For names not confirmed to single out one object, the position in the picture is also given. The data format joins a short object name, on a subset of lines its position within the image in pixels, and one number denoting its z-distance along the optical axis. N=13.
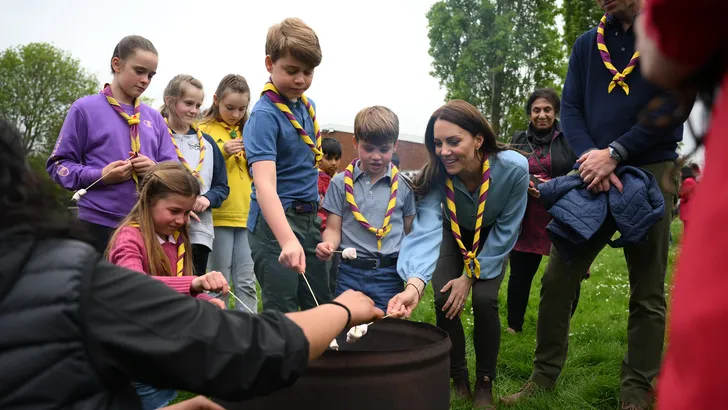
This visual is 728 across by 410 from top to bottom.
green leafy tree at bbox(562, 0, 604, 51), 21.14
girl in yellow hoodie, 4.49
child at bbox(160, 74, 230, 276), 4.10
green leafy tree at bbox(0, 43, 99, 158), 28.86
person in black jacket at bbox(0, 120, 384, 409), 1.20
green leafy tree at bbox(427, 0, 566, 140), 33.06
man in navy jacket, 3.17
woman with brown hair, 3.45
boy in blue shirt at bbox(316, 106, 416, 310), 3.52
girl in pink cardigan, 2.95
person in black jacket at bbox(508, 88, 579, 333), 4.87
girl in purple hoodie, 3.63
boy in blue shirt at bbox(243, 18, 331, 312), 3.07
